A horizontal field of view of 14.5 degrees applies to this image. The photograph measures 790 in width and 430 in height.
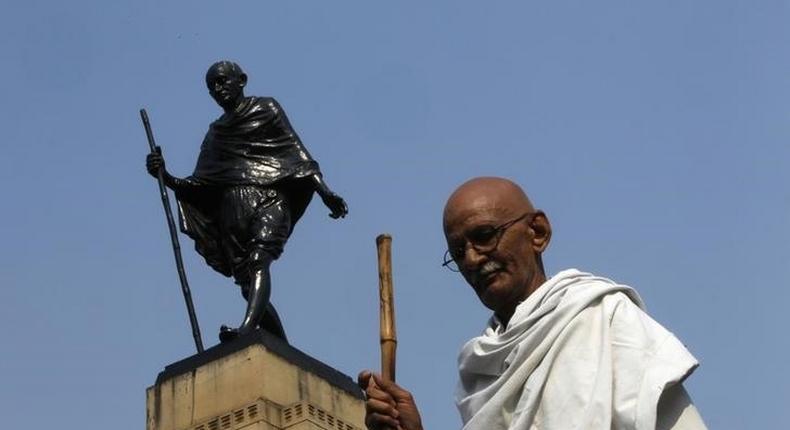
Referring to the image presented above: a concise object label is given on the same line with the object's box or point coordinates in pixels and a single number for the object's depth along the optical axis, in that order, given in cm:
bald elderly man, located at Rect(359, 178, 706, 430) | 682
